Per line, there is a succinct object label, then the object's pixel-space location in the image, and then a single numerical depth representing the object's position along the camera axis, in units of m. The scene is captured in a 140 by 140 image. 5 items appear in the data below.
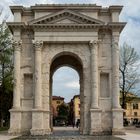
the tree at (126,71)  34.25
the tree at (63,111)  62.07
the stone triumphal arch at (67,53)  22.12
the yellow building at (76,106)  66.75
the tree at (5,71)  19.87
